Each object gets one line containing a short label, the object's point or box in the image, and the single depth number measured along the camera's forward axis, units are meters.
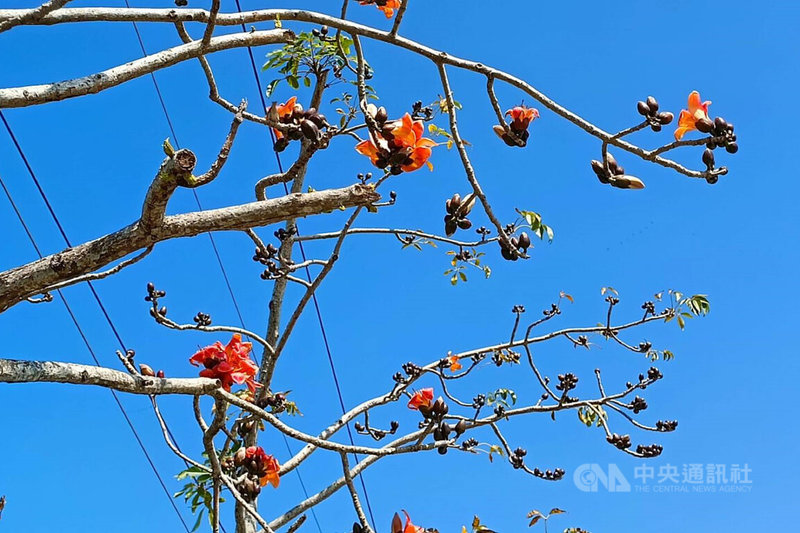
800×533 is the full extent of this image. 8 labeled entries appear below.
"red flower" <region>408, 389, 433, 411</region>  4.77
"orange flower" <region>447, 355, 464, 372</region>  6.46
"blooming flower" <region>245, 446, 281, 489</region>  4.69
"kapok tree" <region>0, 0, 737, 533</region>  3.40
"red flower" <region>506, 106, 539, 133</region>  3.98
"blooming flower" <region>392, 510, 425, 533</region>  4.11
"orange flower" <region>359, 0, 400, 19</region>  5.03
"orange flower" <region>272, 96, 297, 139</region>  4.89
